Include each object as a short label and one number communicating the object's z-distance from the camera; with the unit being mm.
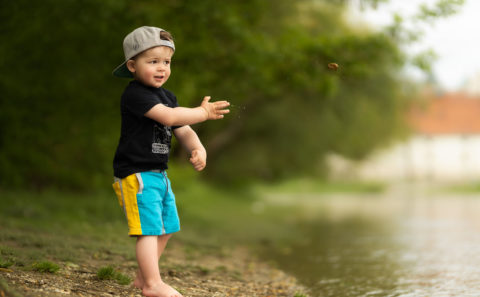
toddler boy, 3867
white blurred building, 61531
